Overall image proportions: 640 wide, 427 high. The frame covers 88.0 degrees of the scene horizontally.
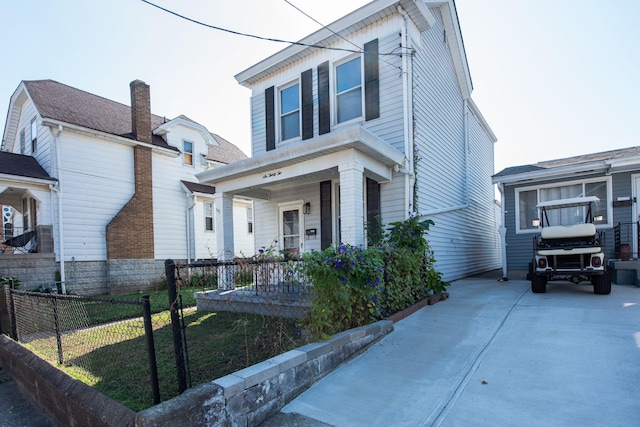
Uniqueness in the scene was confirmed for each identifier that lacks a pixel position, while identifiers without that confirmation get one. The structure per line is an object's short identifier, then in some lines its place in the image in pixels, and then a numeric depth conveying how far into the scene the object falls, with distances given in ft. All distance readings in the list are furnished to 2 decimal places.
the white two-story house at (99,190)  33.76
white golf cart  21.01
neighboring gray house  27.63
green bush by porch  12.75
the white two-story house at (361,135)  21.52
